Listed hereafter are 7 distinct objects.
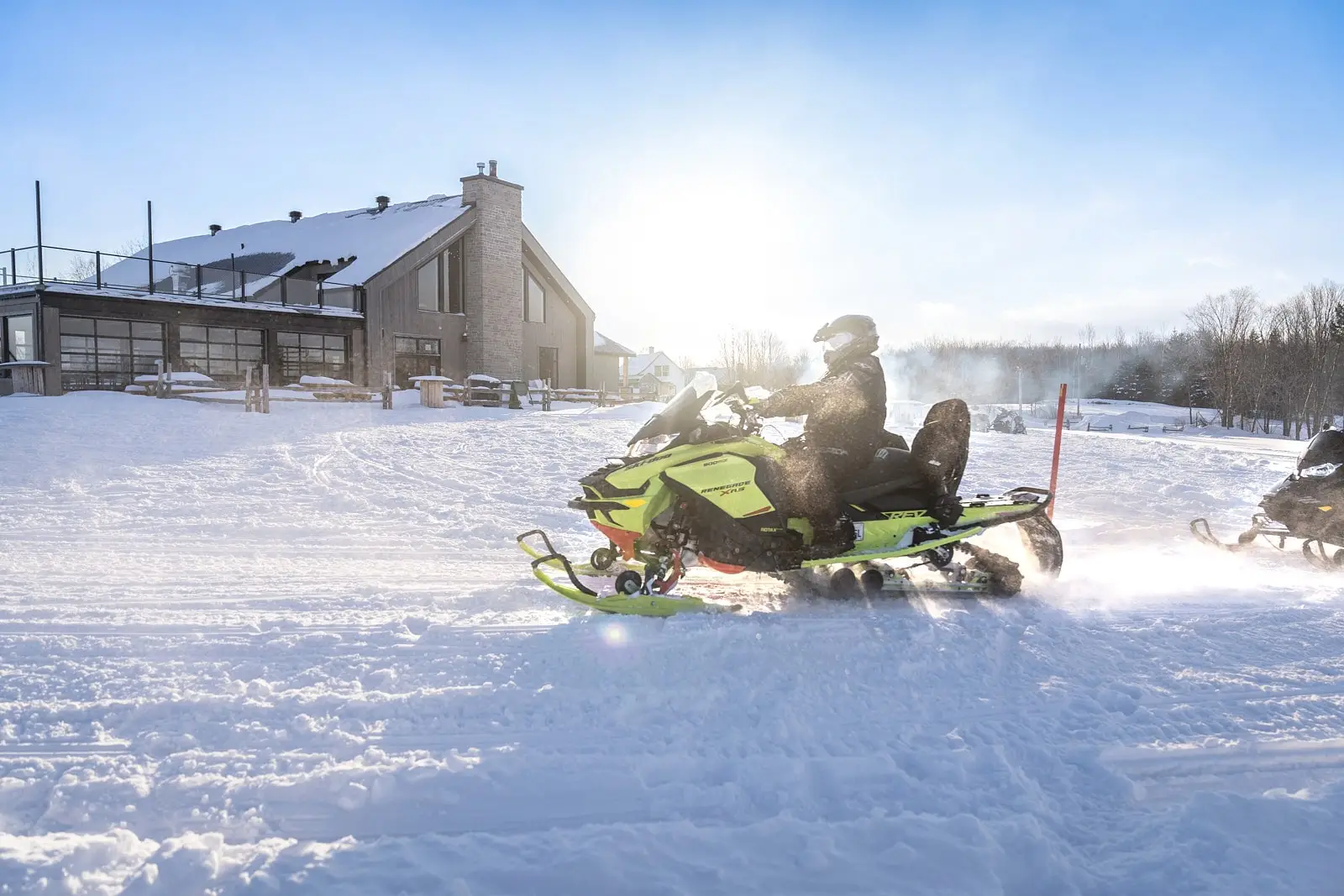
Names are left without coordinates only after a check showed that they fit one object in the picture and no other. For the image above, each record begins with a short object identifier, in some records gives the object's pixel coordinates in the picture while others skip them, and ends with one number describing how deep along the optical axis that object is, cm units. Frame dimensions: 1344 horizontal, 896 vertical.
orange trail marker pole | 582
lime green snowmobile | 455
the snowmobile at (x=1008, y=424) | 2094
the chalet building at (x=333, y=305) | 1908
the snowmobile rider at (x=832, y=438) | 467
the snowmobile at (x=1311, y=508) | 612
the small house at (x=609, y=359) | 3691
